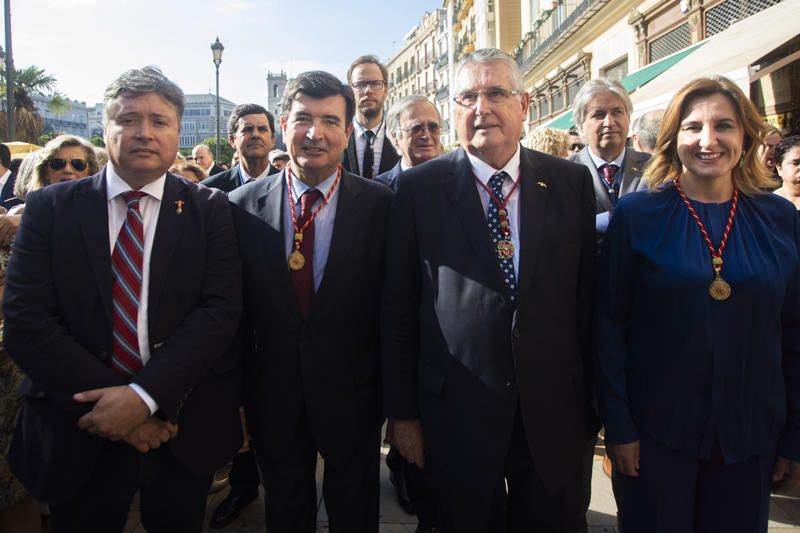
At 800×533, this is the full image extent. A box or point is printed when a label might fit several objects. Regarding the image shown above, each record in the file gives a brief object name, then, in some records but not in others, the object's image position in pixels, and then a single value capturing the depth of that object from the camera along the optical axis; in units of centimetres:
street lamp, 1552
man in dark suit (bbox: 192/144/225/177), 774
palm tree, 1777
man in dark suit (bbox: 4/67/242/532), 185
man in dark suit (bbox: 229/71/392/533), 219
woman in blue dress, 183
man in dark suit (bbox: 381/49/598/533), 197
